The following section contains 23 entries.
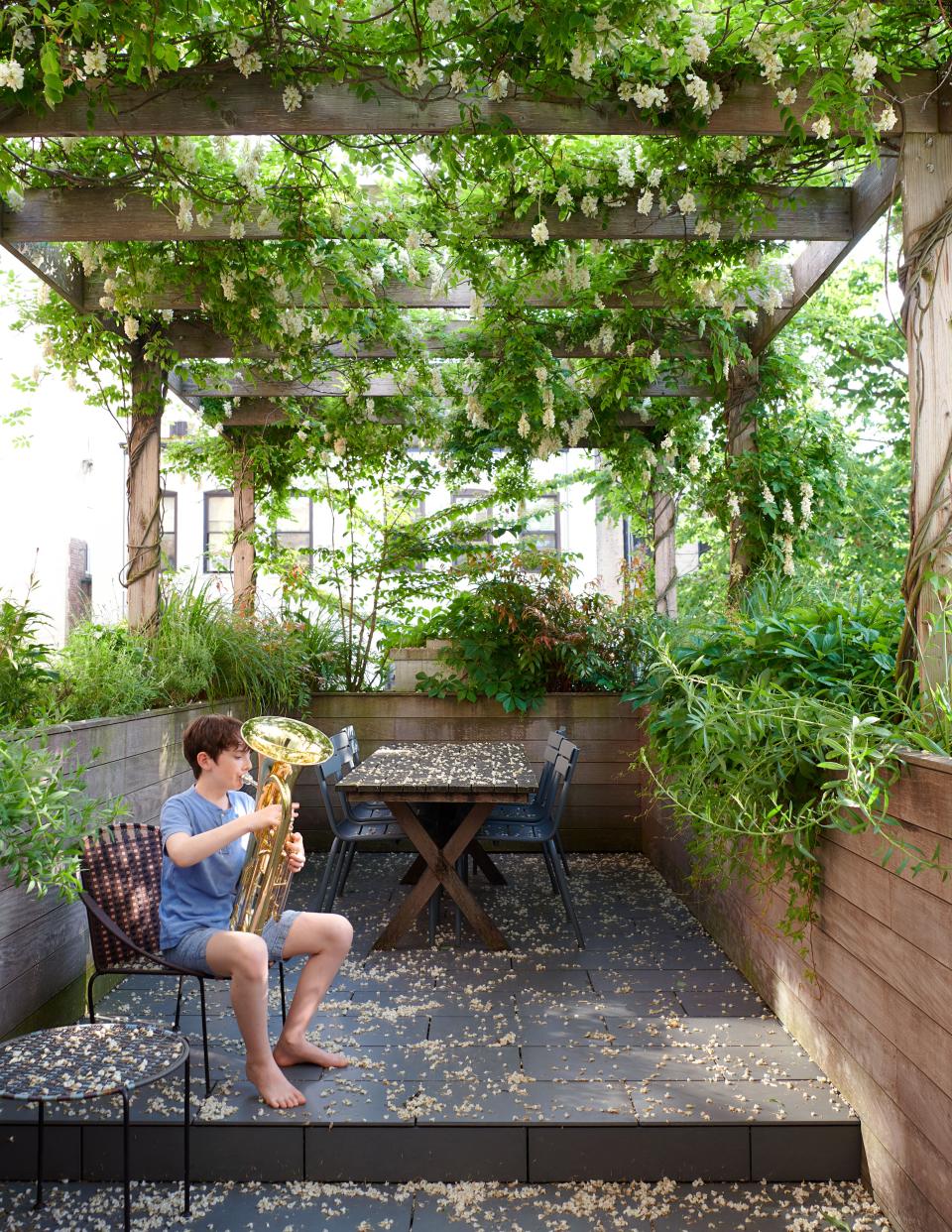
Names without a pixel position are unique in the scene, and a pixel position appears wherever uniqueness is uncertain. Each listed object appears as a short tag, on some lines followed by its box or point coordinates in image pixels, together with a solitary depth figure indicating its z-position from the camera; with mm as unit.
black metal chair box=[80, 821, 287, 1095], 2941
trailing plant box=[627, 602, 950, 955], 2602
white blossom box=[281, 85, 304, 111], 3521
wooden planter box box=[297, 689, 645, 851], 6770
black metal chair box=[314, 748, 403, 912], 4762
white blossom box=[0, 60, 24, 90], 3087
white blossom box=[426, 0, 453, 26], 3242
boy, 2846
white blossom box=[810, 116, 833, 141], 3279
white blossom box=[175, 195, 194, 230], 4203
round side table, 2152
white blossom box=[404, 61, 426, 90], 3390
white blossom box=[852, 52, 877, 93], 3111
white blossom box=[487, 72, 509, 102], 3494
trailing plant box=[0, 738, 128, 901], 2535
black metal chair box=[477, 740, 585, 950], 4539
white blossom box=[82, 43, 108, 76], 3275
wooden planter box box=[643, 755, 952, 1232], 2262
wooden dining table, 4223
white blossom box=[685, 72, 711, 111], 3482
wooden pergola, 2992
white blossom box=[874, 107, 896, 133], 3162
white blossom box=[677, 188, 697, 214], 4309
